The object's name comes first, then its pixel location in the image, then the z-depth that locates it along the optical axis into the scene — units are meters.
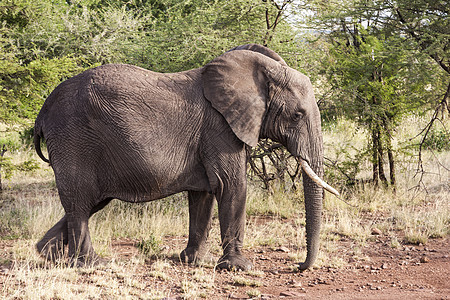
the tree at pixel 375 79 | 20.27
